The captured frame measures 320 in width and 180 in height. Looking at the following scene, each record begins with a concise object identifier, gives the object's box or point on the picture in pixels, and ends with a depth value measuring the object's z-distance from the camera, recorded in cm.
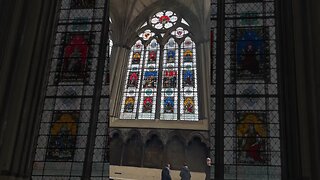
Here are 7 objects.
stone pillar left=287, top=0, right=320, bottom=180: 422
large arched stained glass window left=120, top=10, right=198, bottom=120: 1430
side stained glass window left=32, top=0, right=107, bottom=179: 646
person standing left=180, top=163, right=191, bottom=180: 1062
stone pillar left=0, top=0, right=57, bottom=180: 473
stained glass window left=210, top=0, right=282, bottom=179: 584
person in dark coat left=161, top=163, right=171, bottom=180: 1034
